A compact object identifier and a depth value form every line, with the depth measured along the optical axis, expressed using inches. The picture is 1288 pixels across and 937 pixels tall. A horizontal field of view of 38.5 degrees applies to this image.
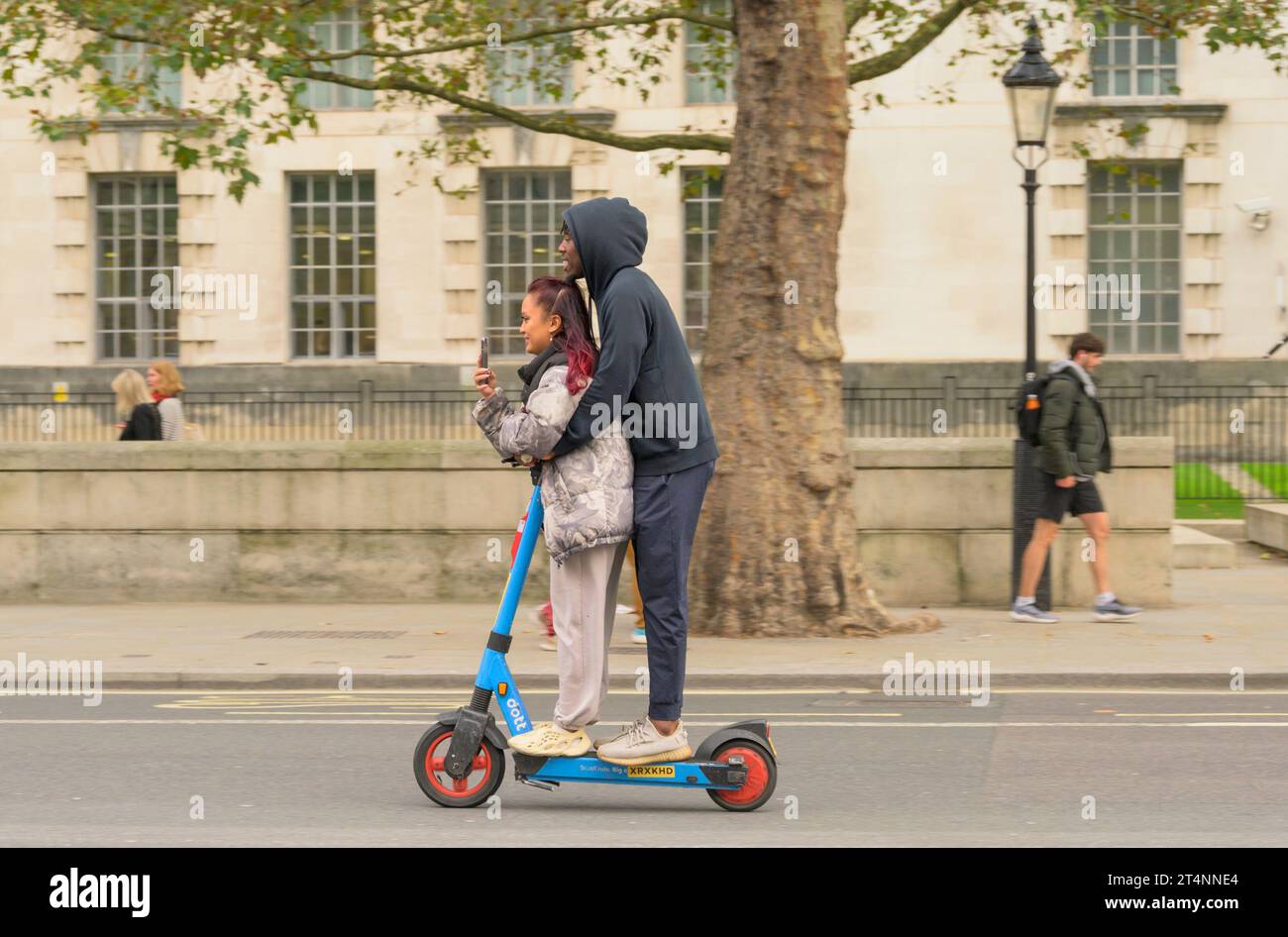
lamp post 508.4
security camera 1109.1
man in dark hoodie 244.5
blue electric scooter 248.8
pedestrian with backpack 482.6
